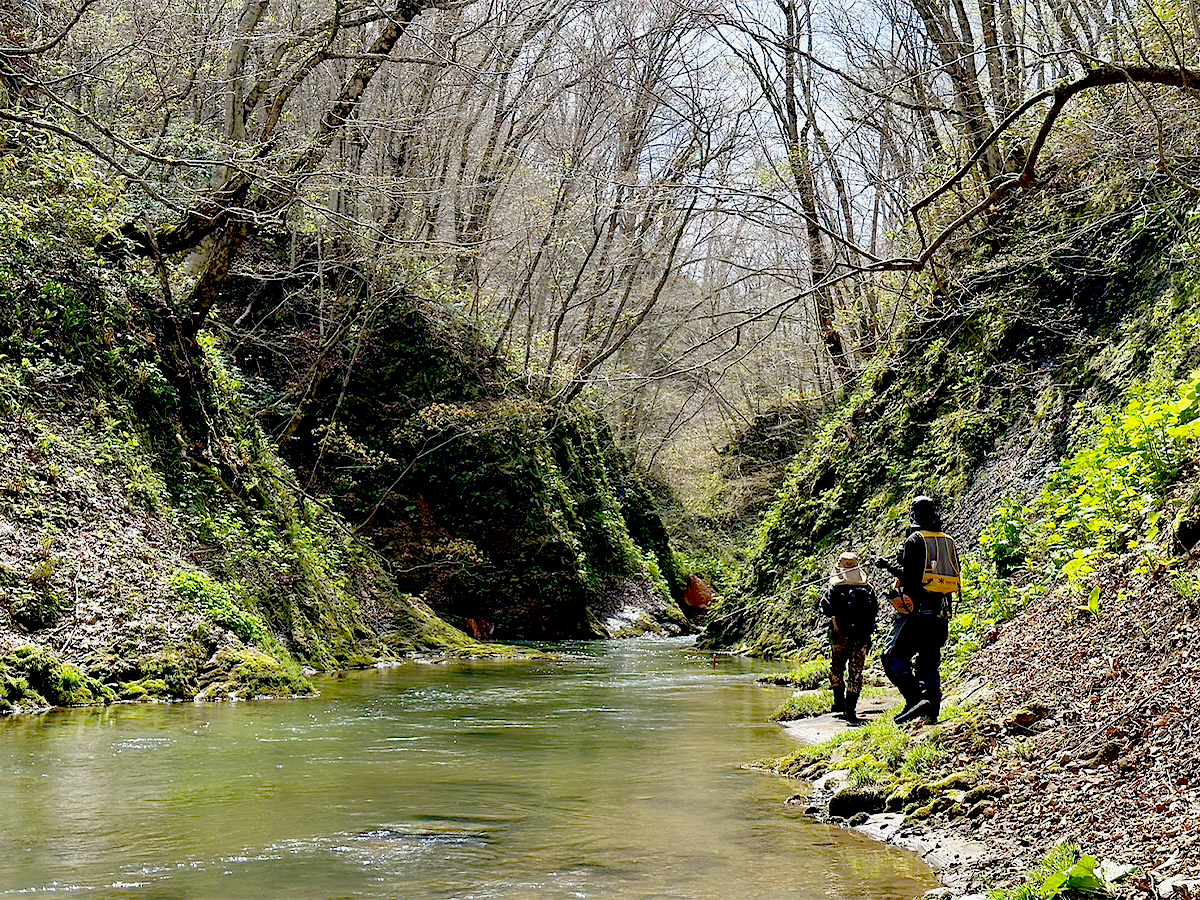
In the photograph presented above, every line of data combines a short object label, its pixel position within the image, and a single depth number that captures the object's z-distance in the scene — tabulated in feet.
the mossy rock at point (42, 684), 36.63
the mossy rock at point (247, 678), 43.42
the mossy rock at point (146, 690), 40.50
